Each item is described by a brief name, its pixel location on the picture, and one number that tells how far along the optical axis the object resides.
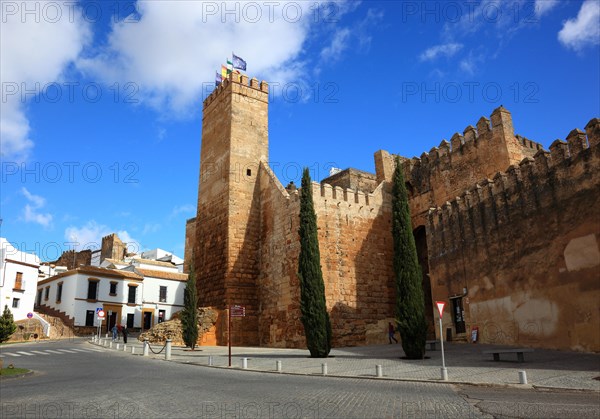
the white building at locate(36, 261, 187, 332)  34.31
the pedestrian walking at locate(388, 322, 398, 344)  20.33
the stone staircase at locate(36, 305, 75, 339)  31.53
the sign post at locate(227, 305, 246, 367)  15.25
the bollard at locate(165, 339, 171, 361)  16.30
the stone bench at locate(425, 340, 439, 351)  16.44
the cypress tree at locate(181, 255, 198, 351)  19.84
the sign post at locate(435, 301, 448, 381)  9.83
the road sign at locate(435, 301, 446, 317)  12.06
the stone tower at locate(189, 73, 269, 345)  23.06
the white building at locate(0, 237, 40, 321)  32.75
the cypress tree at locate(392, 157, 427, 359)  14.30
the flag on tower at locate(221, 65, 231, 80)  28.78
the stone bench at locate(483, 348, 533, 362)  11.57
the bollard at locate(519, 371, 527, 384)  8.93
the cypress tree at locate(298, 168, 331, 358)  15.76
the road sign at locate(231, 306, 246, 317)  15.25
